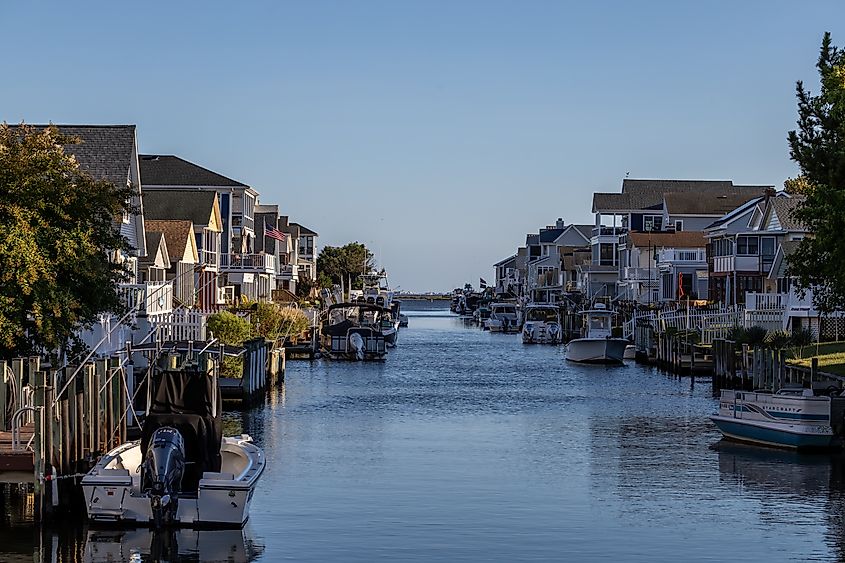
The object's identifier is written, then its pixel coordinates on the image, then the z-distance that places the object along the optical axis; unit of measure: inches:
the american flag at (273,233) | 4785.9
